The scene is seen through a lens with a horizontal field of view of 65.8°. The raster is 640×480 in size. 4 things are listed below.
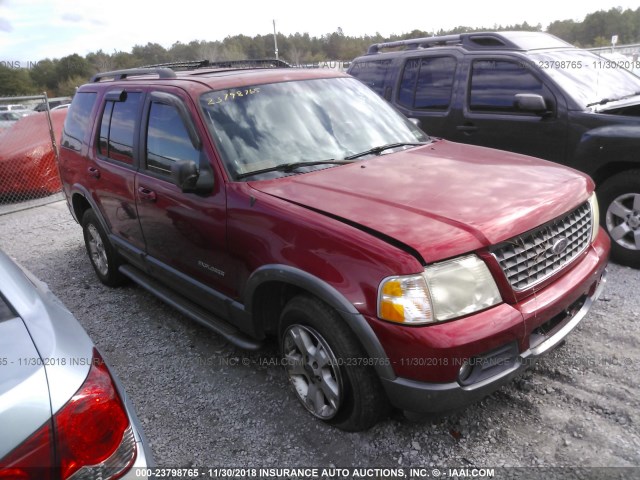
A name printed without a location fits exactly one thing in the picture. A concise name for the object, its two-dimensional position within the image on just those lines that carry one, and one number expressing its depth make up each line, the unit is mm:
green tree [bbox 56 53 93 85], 55678
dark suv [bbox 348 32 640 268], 4430
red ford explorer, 2195
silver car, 1269
